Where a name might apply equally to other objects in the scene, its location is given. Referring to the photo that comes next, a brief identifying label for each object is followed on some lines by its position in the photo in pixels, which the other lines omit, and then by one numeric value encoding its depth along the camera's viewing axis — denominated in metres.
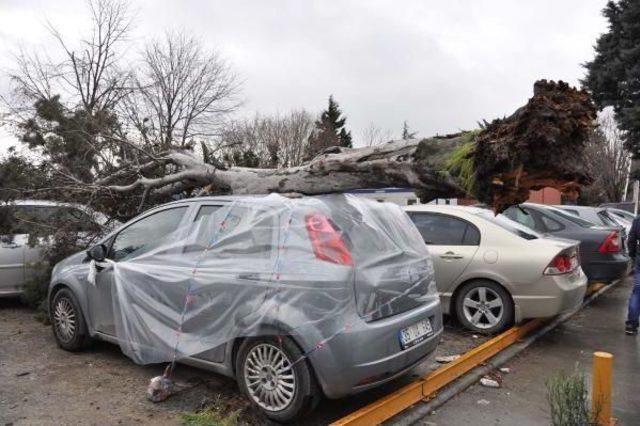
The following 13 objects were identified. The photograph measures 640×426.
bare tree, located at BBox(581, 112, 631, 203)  36.66
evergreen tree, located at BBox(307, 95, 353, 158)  32.84
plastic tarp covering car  3.88
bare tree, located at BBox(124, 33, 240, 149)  24.17
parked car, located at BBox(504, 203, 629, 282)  8.32
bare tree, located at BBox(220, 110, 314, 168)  31.25
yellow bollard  3.73
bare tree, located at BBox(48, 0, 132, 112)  20.12
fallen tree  3.61
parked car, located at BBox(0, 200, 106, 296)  7.36
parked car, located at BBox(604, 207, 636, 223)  17.86
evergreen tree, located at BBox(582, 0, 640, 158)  24.77
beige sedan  6.35
